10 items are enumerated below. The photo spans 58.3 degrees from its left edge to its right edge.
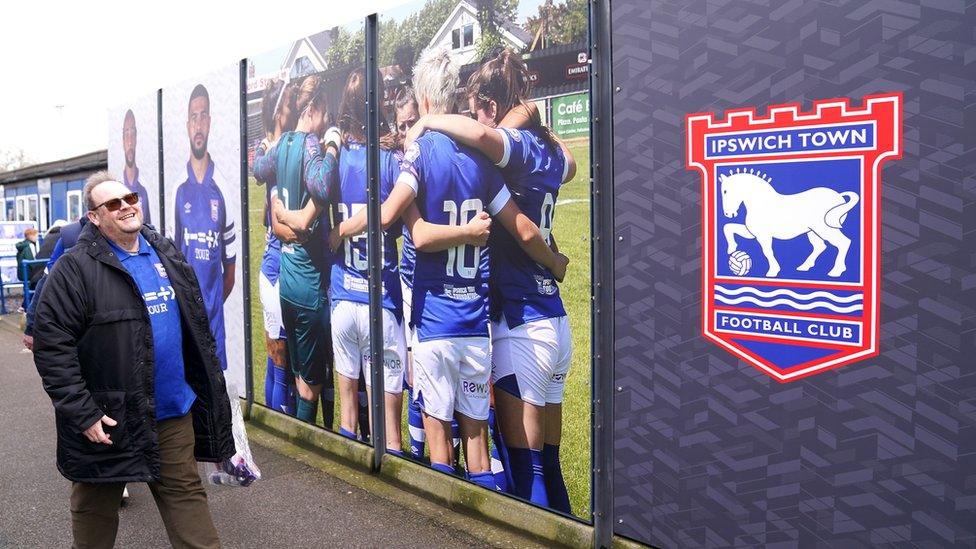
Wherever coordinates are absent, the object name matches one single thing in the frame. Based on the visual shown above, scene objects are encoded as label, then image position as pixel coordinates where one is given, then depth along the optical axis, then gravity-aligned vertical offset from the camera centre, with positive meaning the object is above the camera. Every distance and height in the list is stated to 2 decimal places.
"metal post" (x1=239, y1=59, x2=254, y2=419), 6.66 +0.02
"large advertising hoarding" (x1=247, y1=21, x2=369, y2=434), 5.59 +0.30
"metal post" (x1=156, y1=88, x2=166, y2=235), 8.09 +1.01
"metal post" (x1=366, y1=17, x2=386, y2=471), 5.14 +0.29
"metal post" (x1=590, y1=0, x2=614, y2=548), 3.69 +0.00
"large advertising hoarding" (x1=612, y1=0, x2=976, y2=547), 2.79 -0.06
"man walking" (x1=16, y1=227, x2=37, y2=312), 14.89 +0.41
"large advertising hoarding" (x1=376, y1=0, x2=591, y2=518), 3.95 +0.05
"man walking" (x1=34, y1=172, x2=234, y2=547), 3.32 -0.40
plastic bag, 4.28 -0.97
